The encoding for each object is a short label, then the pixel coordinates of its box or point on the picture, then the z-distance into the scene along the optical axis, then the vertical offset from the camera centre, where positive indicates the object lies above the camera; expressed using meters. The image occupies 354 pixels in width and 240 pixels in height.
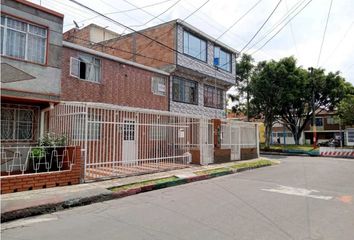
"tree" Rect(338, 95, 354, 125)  32.94 +3.63
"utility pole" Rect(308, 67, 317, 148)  35.34 +7.56
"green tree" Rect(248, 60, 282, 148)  31.39 +5.55
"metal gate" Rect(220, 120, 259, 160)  18.81 +0.39
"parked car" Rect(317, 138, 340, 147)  44.59 -0.15
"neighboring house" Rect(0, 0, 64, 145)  10.27 +2.70
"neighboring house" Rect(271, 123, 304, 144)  57.78 +1.35
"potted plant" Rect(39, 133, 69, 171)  10.21 -0.37
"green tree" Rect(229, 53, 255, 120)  35.34 +8.11
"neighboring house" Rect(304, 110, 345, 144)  53.23 +2.51
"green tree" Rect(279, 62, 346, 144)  31.08 +5.88
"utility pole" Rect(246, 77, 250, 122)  34.72 +4.22
